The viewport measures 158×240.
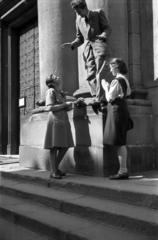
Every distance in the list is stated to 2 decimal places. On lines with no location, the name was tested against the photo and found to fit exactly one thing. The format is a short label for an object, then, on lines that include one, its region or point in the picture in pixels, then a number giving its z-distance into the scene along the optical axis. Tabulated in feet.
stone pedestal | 17.22
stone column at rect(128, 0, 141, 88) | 20.33
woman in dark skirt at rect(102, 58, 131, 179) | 15.43
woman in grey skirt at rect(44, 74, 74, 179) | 16.85
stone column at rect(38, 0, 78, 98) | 23.38
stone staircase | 10.72
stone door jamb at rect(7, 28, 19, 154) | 37.19
